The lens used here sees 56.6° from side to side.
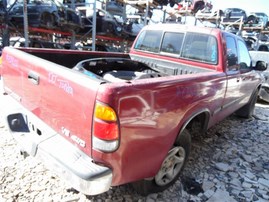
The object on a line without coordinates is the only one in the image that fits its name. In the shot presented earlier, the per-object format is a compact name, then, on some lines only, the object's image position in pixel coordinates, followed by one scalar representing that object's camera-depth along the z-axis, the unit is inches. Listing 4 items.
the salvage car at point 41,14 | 315.3
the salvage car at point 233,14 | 621.6
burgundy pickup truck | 68.5
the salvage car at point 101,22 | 406.9
